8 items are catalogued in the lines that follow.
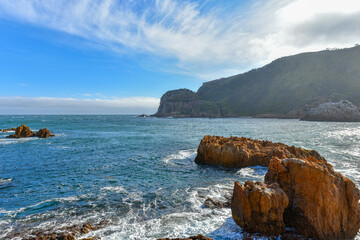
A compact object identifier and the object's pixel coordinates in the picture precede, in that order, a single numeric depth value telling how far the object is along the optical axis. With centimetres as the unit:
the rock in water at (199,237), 765
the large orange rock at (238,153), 2089
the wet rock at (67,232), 847
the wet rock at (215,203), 1181
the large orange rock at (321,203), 860
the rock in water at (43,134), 4756
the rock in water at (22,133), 4724
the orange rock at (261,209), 867
